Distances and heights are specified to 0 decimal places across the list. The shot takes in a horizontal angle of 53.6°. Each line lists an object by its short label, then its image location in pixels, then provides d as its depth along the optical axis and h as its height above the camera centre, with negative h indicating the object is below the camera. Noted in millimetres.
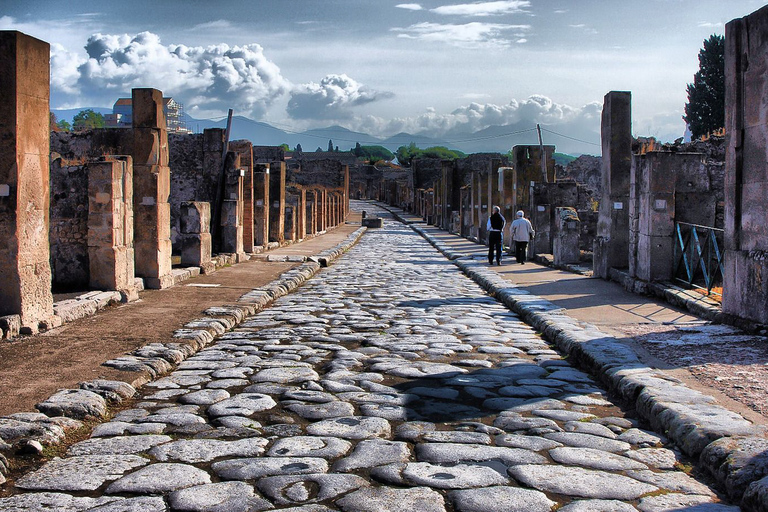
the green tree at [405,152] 136200 +12524
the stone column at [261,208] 21356 -24
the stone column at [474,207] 30650 -26
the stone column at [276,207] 24188 +3
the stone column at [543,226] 19891 -519
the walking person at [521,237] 18375 -747
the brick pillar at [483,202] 27928 +156
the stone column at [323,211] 36000 -202
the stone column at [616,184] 13641 +401
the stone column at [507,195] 25031 +372
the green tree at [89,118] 107250 +13658
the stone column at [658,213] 11367 -110
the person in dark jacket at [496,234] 17641 -648
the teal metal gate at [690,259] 10529 -782
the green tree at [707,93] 53438 +7999
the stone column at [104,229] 10023 -282
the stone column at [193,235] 14148 -518
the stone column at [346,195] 52778 +977
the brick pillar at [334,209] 43438 -127
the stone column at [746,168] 7844 +408
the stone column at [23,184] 7133 +233
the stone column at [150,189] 11688 +292
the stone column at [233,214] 17469 -157
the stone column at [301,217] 27611 -375
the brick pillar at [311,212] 32594 -216
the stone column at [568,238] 16500 -698
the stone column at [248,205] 19969 +58
